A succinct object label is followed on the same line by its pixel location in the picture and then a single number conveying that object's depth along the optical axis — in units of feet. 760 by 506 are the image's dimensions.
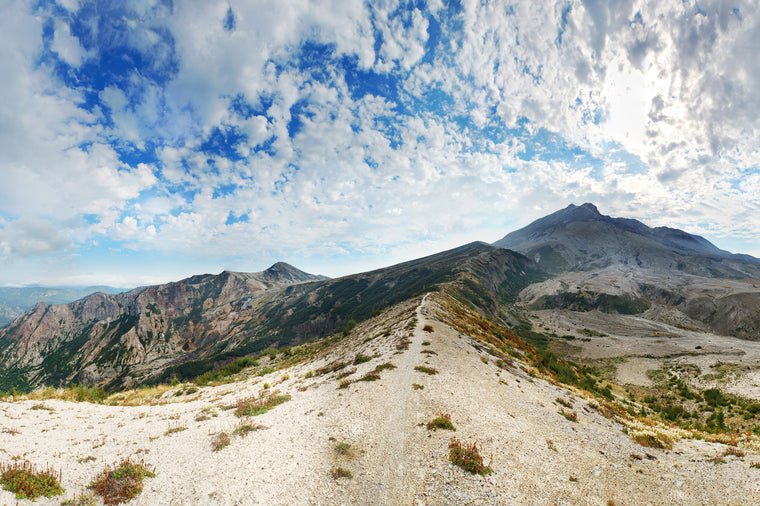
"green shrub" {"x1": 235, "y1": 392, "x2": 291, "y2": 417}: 59.88
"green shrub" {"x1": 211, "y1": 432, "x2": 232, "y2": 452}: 44.12
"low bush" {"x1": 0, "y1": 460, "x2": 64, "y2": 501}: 30.71
